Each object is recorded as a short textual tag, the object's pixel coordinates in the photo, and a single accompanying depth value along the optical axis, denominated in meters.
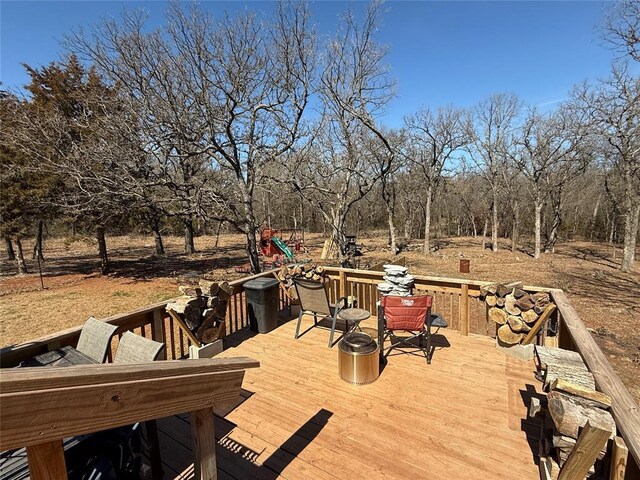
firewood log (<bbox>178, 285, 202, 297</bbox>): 3.65
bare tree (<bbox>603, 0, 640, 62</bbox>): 8.73
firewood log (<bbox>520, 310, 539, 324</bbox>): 3.76
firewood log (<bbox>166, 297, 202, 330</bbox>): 3.48
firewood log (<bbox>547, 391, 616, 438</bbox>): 1.56
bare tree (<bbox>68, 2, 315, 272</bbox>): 7.16
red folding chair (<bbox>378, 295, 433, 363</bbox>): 3.54
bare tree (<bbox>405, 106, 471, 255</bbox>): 15.72
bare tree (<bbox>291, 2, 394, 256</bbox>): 9.04
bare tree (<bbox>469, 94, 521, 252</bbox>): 16.30
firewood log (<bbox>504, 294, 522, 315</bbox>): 3.85
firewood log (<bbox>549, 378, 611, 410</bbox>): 1.64
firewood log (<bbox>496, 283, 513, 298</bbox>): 3.92
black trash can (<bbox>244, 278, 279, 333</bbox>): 4.61
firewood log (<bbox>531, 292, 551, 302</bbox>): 3.85
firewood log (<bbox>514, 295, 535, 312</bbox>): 3.77
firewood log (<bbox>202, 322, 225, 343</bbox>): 3.83
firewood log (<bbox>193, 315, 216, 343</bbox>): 3.76
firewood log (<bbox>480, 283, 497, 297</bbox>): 4.00
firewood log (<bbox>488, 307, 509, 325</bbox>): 3.90
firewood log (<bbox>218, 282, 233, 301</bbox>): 3.97
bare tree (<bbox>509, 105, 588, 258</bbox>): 13.95
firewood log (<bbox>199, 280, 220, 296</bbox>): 3.83
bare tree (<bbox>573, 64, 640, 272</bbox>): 10.76
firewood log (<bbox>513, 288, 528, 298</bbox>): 3.85
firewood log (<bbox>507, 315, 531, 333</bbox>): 3.76
